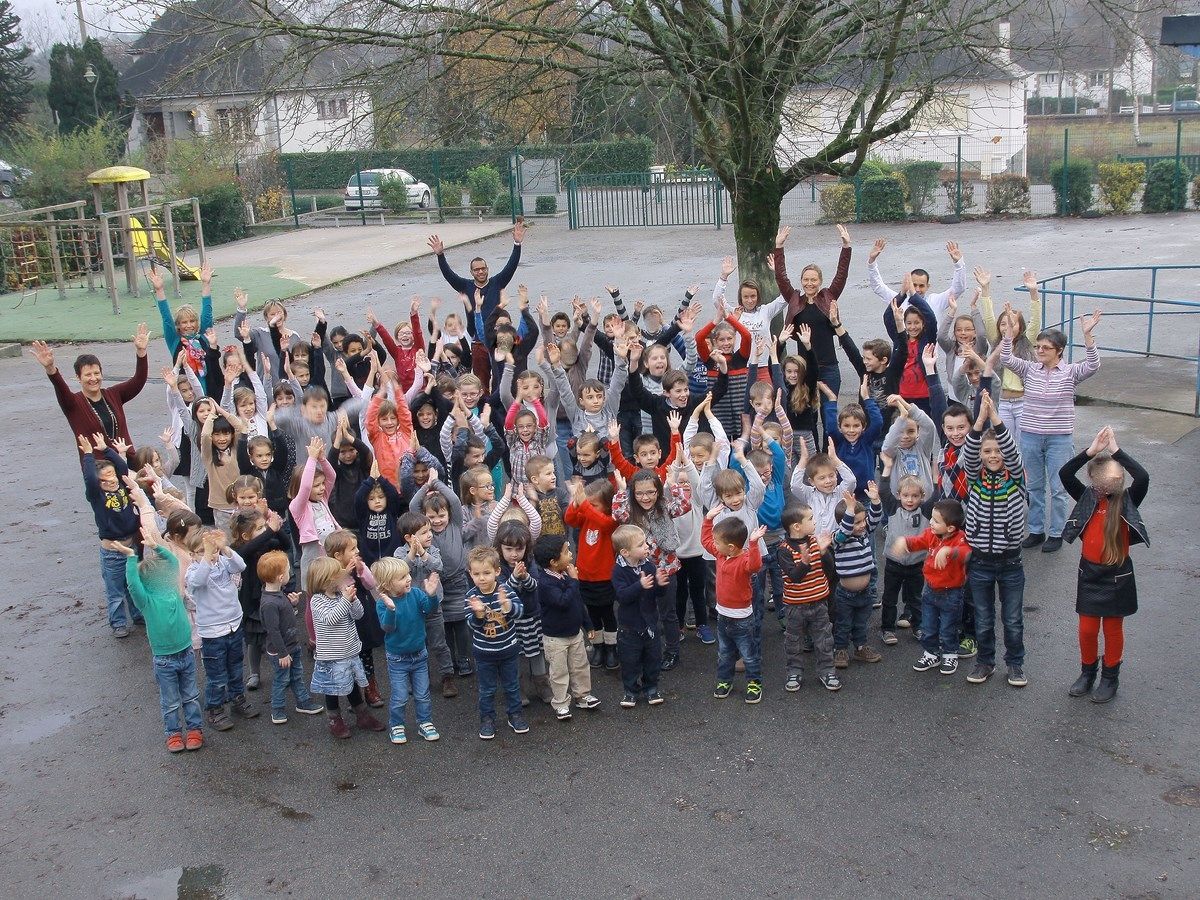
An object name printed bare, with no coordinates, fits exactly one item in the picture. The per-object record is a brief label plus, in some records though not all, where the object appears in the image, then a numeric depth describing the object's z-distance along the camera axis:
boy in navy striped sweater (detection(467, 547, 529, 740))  6.07
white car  33.47
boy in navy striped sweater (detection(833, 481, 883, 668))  6.55
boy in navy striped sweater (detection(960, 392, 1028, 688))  6.25
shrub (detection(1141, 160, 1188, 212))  25.88
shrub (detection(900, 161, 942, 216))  28.11
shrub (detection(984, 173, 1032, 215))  26.70
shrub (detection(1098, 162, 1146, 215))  26.03
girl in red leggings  5.91
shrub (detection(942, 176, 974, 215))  27.69
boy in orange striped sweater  6.39
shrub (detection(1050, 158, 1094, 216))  26.36
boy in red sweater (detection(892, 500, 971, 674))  6.34
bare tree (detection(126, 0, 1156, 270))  10.59
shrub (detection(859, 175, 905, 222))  27.66
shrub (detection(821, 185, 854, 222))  28.23
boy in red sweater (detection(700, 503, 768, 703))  6.34
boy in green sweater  6.17
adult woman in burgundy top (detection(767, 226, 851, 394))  9.65
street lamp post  42.06
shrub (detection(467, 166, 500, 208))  33.78
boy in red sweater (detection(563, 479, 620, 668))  6.71
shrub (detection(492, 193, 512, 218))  31.77
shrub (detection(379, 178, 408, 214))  32.81
